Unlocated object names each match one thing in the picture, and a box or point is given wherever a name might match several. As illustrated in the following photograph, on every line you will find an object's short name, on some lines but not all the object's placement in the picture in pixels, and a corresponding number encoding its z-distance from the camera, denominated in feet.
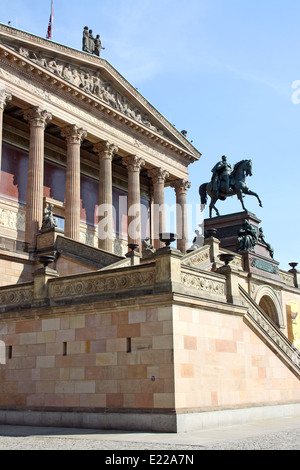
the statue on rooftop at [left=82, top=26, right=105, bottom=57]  140.67
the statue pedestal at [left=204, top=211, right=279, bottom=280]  113.72
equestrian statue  123.75
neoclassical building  54.90
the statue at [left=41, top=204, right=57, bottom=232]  105.81
